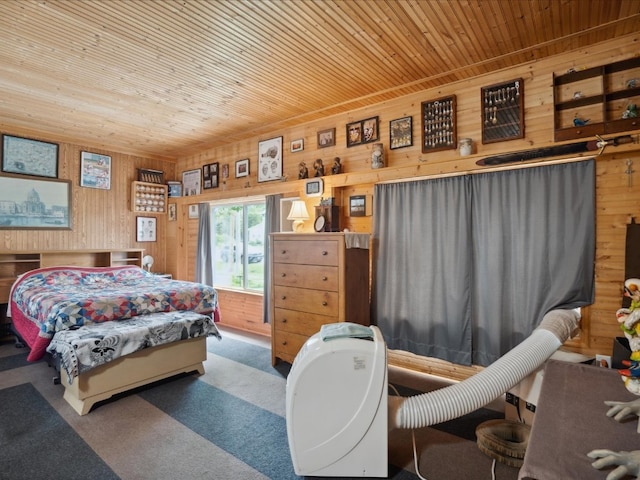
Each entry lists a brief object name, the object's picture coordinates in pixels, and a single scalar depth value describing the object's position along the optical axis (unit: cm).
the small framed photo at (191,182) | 580
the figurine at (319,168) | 408
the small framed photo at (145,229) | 577
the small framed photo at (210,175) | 549
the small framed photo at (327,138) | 410
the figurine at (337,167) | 393
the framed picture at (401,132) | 351
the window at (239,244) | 519
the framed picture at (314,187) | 395
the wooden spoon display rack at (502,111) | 291
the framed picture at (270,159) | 466
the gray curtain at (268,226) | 456
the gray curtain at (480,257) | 267
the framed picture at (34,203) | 447
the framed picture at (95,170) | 512
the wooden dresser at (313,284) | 320
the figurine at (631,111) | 244
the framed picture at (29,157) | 447
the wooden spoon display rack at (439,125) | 323
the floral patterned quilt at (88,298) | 300
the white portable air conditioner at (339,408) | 182
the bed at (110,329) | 266
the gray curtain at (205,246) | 547
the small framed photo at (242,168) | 507
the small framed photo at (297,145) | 441
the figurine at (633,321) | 111
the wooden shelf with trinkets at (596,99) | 248
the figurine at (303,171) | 423
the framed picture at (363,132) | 375
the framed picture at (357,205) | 380
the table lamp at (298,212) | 386
